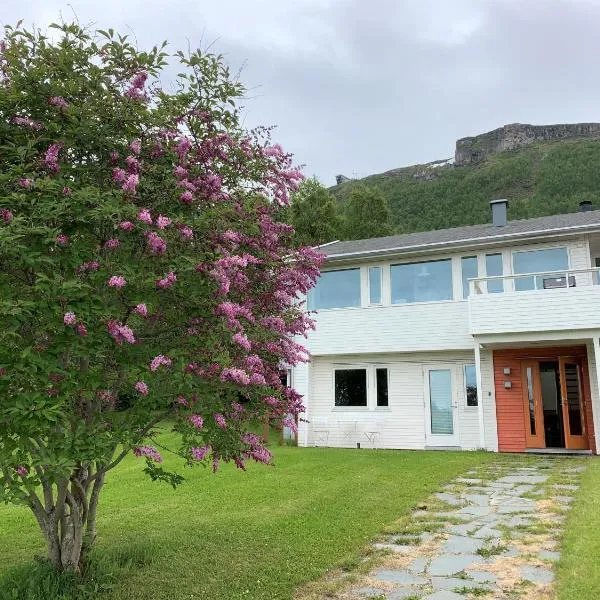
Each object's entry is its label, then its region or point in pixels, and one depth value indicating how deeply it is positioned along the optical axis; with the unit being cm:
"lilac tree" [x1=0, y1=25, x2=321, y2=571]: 344
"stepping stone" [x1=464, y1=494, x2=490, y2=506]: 723
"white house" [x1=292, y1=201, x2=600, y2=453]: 1316
